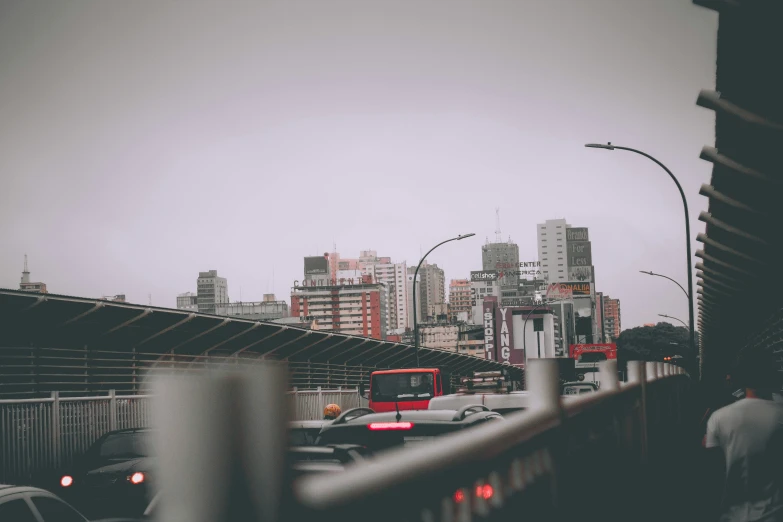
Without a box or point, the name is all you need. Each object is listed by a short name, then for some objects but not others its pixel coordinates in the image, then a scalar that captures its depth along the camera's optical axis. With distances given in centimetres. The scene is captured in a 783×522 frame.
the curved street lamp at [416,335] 3700
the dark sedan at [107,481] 1212
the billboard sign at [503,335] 18469
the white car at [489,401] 1270
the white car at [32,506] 652
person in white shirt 587
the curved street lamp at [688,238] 2731
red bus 2469
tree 17035
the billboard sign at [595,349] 6681
